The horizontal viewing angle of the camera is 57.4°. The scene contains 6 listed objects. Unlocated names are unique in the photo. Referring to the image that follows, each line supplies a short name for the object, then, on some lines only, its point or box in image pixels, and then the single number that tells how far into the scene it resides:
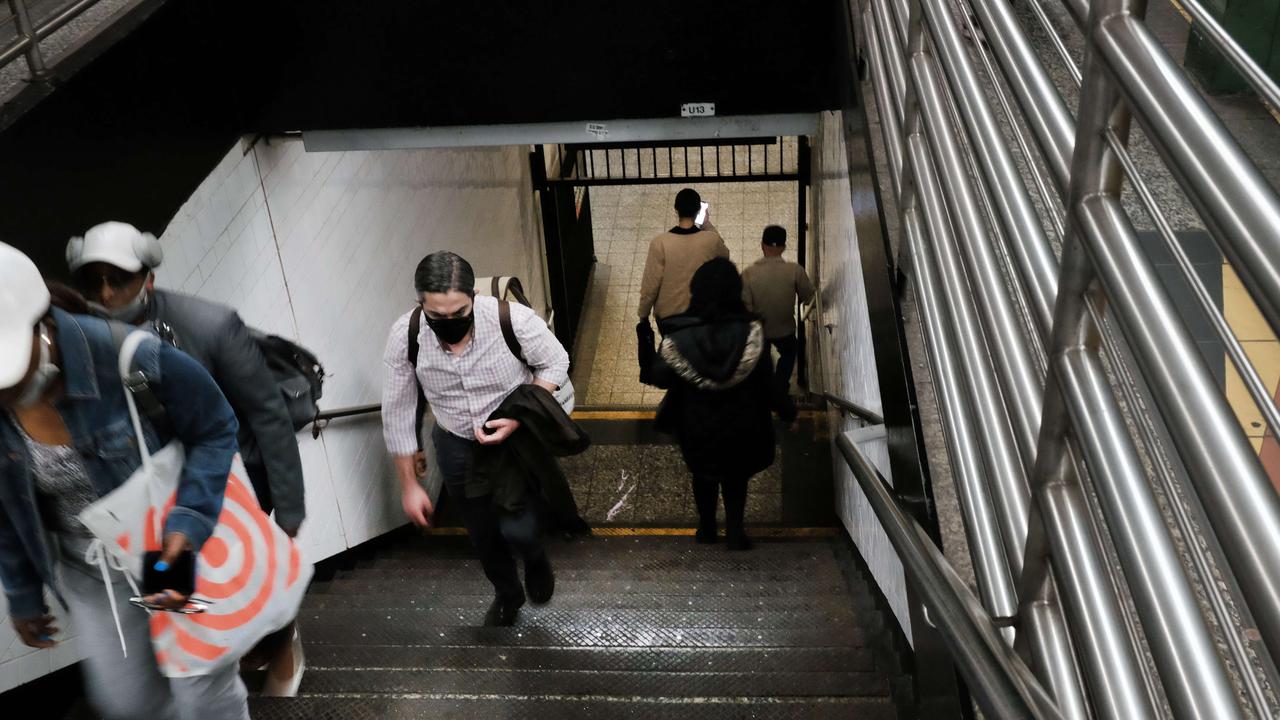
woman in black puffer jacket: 4.28
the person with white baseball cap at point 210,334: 2.86
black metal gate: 9.05
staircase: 3.43
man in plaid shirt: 3.54
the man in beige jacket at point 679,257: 6.26
